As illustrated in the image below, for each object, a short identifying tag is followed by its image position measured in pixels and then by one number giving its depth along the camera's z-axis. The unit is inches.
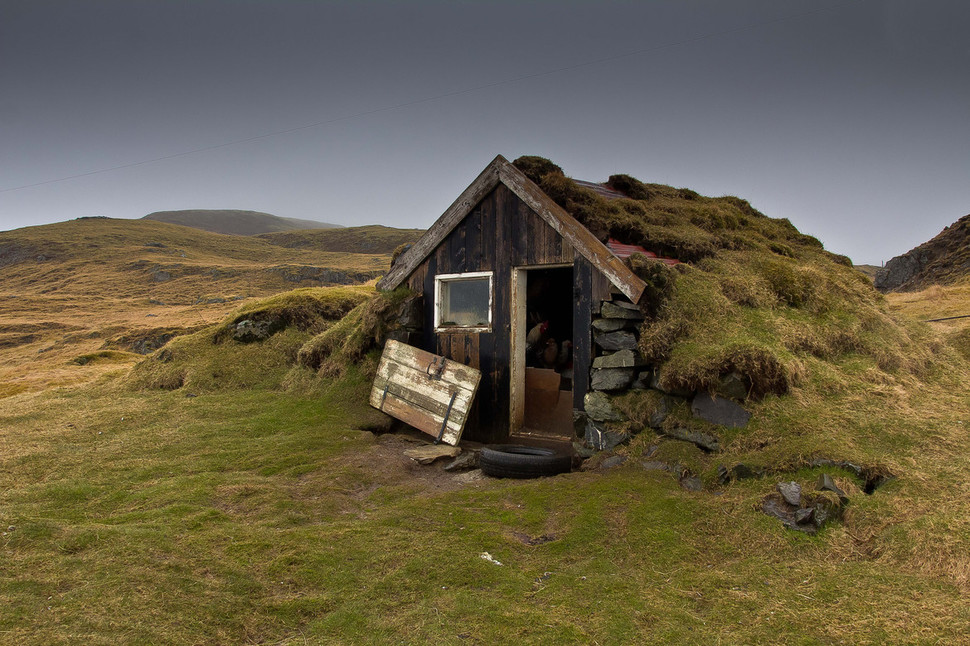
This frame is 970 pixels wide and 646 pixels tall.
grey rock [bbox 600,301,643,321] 347.9
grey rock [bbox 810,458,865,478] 245.0
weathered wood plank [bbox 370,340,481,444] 398.3
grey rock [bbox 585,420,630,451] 331.9
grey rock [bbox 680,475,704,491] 277.3
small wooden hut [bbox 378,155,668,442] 366.3
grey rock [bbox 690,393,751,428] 297.1
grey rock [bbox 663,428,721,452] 295.1
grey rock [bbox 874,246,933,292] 1322.6
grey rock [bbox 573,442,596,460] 348.4
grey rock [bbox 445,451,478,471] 357.2
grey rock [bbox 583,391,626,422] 339.3
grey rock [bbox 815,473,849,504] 233.0
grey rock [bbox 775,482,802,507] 236.0
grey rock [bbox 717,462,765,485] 266.5
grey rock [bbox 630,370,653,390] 337.7
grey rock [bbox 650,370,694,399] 318.0
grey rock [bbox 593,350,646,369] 338.6
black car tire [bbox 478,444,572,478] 331.3
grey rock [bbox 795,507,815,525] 227.3
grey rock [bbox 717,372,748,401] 300.4
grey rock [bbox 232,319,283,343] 607.3
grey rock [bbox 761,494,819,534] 226.4
